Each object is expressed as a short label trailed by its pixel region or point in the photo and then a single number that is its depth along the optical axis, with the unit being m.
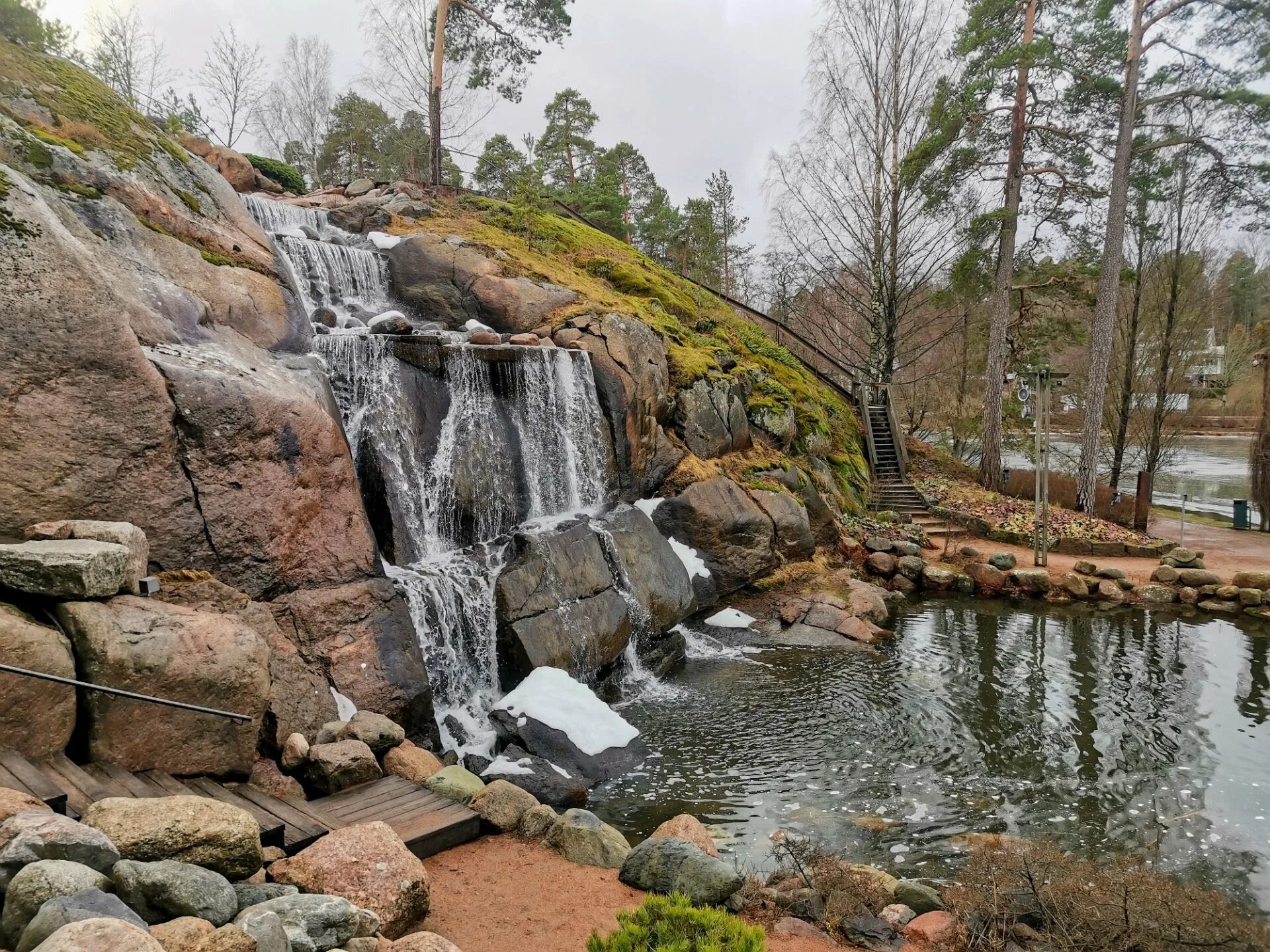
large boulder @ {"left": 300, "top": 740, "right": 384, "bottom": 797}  4.93
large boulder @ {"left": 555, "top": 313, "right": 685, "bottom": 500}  11.29
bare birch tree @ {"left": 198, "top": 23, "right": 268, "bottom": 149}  27.83
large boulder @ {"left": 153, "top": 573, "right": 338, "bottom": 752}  5.24
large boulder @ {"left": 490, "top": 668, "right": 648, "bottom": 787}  6.57
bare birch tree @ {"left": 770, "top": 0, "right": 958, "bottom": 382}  17.53
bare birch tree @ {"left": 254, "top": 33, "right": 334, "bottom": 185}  34.41
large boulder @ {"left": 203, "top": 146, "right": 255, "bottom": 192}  14.43
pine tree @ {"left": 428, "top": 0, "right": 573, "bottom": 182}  17.23
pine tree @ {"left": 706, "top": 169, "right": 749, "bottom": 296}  33.69
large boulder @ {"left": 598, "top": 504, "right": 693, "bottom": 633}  9.83
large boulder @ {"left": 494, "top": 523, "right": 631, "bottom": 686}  7.86
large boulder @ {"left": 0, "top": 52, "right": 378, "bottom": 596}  4.95
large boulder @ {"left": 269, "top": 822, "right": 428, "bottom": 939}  3.58
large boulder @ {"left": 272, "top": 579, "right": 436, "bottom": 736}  6.20
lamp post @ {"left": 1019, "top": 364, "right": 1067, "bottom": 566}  13.29
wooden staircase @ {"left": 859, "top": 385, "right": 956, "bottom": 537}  16.34
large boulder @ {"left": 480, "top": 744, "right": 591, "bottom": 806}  6.03
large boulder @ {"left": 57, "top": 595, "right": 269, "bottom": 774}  4.02
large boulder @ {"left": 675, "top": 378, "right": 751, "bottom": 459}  12.77
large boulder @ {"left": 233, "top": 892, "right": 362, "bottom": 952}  2.97
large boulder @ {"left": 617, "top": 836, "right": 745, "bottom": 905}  4.23
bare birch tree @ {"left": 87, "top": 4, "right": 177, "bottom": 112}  18.81
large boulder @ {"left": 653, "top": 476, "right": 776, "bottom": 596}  11.51
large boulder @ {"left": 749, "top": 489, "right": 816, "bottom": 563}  12.52
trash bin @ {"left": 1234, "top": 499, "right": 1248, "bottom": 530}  17.56
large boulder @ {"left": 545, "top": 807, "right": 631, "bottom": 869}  4.71
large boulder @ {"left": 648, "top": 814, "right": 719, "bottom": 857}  4.94
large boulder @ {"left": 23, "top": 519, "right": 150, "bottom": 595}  4.58
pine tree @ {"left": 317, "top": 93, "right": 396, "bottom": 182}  26.12
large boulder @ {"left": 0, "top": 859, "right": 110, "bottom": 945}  2.33
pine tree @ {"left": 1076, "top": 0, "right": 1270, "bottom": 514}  14.07
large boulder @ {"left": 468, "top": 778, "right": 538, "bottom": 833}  5.02
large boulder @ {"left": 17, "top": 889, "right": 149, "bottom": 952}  2.19
